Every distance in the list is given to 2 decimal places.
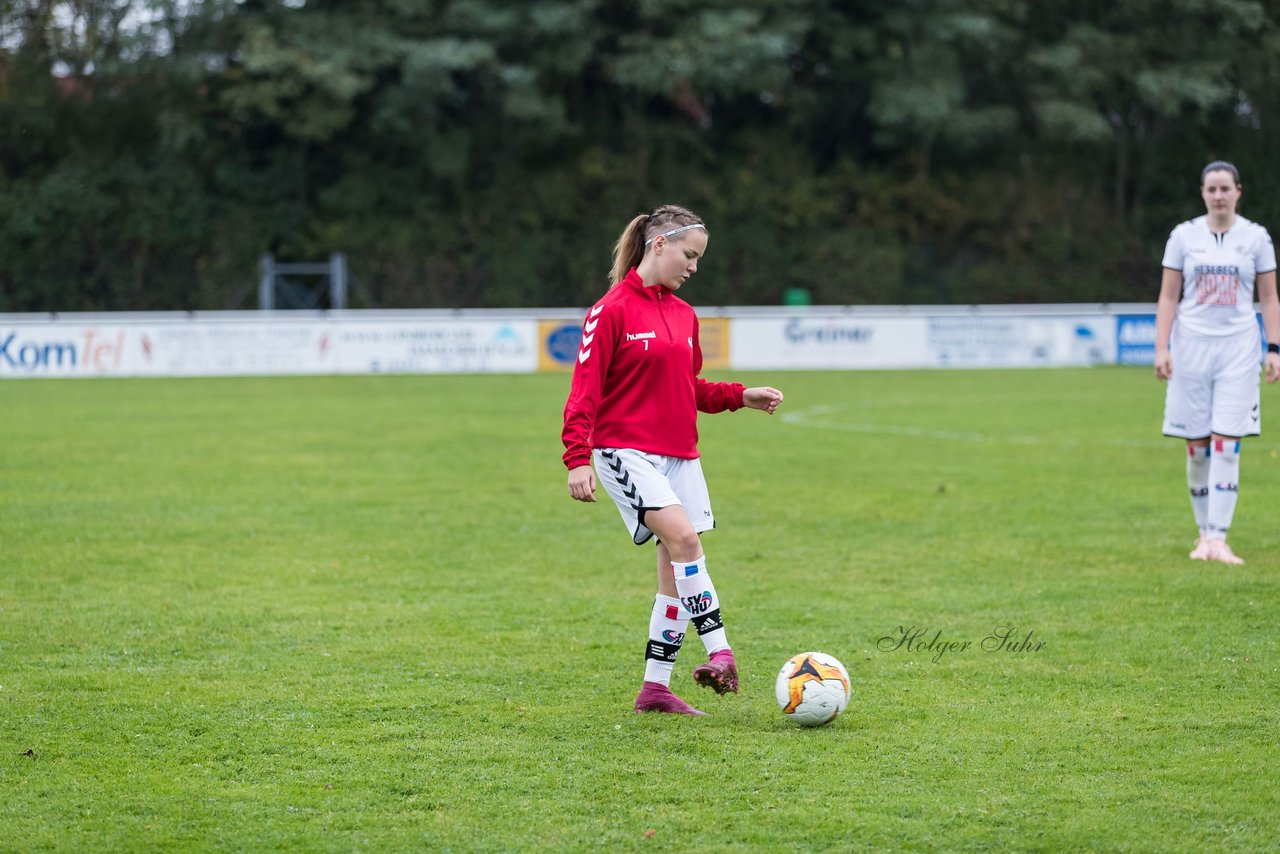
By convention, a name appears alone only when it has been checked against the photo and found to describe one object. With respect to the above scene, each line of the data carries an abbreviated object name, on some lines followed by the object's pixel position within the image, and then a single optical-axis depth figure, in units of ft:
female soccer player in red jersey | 37.29
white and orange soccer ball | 36.32
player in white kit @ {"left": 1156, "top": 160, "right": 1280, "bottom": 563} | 59.26
